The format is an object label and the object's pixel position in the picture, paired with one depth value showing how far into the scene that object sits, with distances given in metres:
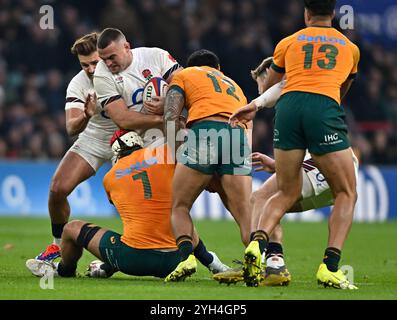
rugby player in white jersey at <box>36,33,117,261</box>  21.37
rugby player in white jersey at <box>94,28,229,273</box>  18.95
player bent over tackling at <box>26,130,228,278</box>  17.59
